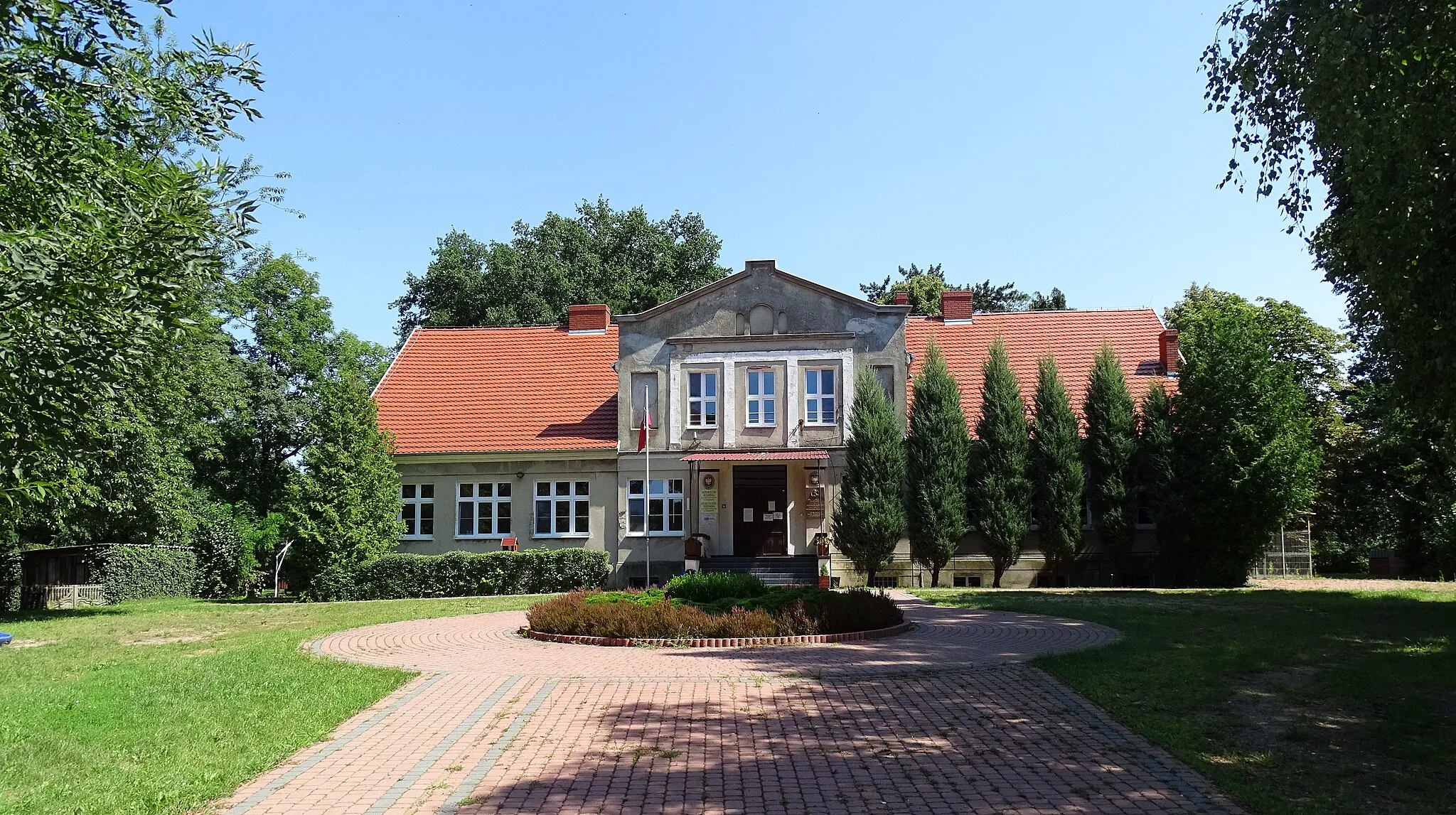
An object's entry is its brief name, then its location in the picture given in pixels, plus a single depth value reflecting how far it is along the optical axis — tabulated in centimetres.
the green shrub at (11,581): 2659
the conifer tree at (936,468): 2919
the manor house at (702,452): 3073
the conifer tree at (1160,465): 2903
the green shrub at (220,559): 3394
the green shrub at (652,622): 1559
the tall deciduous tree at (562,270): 5022
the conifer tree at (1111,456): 2942
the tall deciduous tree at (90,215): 999
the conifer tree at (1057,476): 2934
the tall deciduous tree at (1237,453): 2783
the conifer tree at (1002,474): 2933
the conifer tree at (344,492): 2772
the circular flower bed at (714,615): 1562
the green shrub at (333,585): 2758
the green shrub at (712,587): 1775
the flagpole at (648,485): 2972
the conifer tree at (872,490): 2889
